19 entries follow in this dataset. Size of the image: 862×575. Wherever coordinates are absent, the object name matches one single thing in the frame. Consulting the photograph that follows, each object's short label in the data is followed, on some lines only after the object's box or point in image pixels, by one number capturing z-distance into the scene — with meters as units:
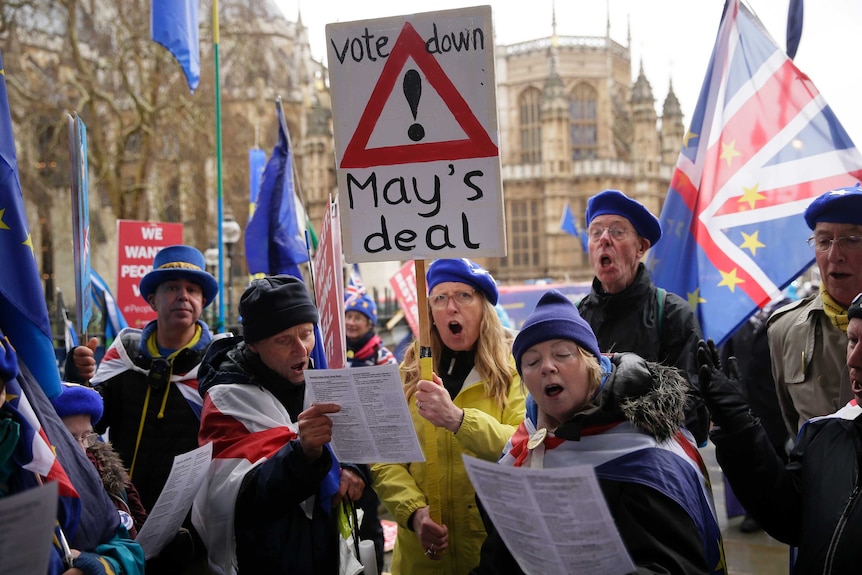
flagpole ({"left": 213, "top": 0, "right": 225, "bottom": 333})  7.82
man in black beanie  2.59
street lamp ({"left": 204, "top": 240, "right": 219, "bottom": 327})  21.02
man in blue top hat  3.63
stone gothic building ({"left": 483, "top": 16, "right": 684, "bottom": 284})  50.16
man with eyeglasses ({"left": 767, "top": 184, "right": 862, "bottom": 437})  3.09
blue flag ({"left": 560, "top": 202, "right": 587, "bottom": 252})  28.40
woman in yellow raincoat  2.81
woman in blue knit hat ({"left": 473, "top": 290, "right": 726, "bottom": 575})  2.13
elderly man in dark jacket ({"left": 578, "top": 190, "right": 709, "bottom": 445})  3.24
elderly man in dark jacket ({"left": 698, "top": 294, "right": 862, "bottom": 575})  2.27
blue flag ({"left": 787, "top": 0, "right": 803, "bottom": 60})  5.09
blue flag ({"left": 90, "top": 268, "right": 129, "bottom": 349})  7.38
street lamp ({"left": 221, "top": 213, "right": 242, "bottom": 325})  15.68
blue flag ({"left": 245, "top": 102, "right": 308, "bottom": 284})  6.90
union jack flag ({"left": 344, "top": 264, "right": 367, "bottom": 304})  6.82
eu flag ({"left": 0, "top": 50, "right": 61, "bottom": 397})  2.40
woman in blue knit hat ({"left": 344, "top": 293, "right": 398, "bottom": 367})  6.57
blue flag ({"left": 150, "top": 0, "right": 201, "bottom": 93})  8.20
